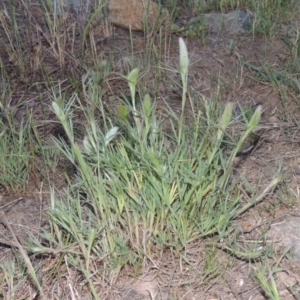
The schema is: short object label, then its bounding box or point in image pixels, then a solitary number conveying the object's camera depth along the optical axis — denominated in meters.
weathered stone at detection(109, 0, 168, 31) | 3.21
